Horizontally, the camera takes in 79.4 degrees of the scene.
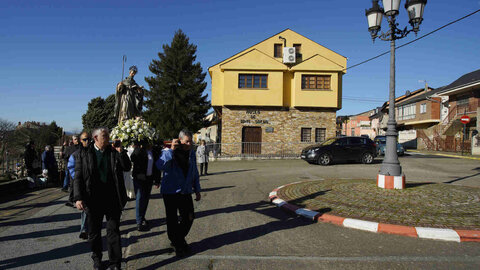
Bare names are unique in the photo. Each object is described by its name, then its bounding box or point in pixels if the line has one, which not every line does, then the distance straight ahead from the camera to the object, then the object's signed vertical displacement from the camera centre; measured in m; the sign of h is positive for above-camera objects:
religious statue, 9.11 +1.31
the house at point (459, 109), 28.38 +3.61
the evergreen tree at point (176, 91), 33.56 +5.68
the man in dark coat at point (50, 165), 9.97 -0.97
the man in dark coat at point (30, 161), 9.87 -0.83
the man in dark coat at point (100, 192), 3.47 -0.66
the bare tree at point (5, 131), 15.17 +0.33
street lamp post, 7.45 +2.70
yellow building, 24.16 +3.65
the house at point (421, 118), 35.91 +3.42
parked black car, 16.58 -0.58
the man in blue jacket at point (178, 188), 3.97 -0.69
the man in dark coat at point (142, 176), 5.08 -0.68
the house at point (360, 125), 69.00 +4.15
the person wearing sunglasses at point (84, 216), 4.60 -1.28
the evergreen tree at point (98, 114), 45.72 +3.84
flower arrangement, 5.18 +0.11
